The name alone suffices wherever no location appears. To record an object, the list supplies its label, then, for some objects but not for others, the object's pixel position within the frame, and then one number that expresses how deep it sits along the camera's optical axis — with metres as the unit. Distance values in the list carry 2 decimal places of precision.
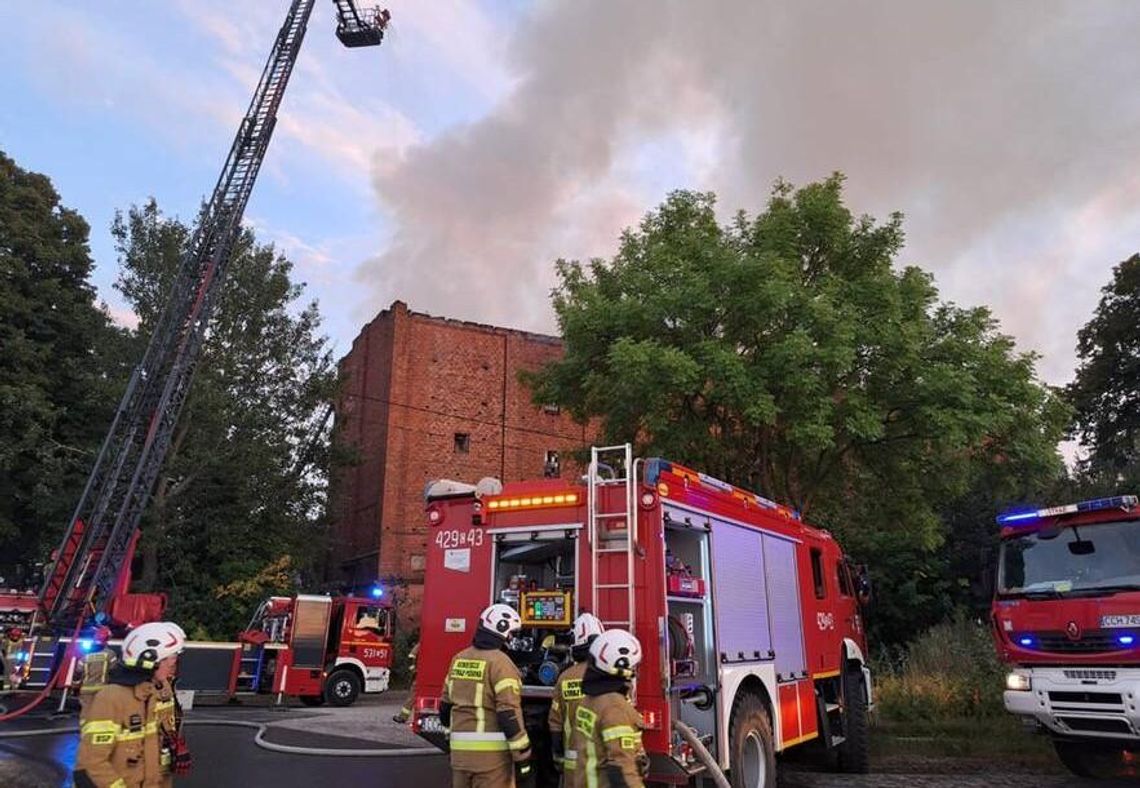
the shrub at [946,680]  11.78
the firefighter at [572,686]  5.21
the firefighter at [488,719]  4.98
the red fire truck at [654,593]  6.04
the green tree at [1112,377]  28.00
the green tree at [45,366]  21.61
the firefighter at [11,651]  14.35
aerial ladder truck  15.26
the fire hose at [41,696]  12.64
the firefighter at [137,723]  4.33
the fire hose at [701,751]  5.84
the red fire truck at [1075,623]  7.89
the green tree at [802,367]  11.87
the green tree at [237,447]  22.83
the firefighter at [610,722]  4.60
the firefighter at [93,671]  6.23
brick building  26.77
